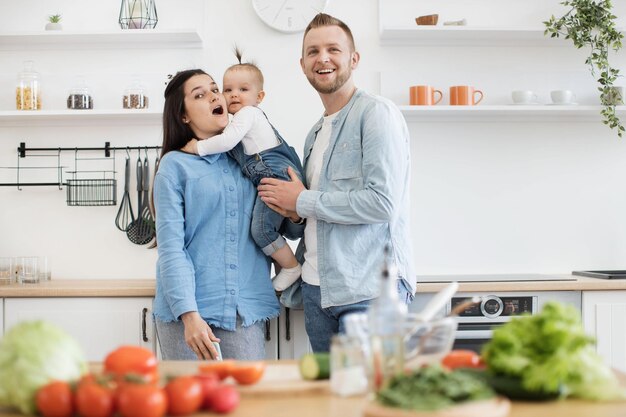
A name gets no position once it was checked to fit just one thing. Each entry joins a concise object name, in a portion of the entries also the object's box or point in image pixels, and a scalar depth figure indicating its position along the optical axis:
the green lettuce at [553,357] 1.31
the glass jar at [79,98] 3.49
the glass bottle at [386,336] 1.32
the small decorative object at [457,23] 3.47
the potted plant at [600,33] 3.38
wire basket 3.58
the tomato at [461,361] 1.48
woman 2.43
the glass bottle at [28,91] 3.50
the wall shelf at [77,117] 3.42
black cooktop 3.17
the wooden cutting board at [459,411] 1.12
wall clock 3.60
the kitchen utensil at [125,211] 3.58
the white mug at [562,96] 3.45
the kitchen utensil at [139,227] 3.55
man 2.33
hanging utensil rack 3.59
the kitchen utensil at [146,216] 3.55
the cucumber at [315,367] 1.49
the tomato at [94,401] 1.21
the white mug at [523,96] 3.46
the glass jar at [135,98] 3.49
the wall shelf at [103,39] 3.45
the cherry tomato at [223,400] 1.28
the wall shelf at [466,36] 3.45
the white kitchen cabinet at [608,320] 3.03
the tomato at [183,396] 1.26
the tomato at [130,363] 1.39
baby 2.55
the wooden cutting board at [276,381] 1.43
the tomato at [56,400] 1.23
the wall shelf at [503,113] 3.43
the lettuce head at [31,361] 1.28
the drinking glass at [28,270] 3.31
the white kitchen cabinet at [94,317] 2.98
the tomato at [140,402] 1.20
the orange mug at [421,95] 3.47
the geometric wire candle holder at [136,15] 3.50
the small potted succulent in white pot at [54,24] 3.51
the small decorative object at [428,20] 3.46
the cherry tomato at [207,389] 1.30
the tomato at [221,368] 1.49
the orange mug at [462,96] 3.46
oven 2.97
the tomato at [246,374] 1.47
